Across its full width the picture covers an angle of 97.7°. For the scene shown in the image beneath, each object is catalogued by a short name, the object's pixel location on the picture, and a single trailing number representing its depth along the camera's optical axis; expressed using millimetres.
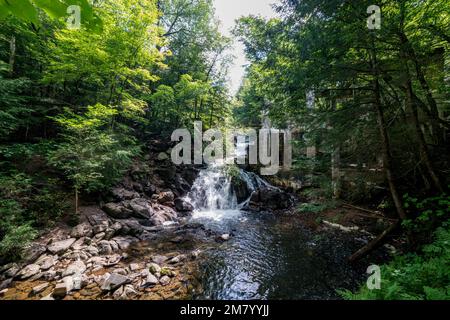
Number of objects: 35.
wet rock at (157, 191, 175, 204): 10359
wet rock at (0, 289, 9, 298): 4202
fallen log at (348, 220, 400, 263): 4504
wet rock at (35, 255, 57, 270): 5065
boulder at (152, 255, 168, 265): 5828
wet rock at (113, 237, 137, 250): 6569
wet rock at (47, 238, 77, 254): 5582
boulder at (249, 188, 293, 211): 11578
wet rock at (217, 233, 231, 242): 7516
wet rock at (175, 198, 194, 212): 10599
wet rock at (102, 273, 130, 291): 4562
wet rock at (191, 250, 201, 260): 6171
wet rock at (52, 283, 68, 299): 4262
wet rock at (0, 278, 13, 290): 4375
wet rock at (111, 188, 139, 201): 8766
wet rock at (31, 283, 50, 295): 4311
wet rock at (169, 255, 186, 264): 5852
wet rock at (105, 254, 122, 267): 5546
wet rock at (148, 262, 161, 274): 5240
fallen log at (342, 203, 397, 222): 4413
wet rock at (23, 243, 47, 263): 5156
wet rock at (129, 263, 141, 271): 5358
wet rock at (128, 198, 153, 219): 8529
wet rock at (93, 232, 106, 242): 6525
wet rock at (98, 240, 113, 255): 6098
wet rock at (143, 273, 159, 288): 4785
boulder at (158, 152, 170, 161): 13016
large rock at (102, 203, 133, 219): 7906
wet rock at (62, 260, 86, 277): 4914
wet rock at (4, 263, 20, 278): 4648
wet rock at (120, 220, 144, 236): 7320
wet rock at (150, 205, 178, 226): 8711
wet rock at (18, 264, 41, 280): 4707
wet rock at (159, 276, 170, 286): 4895
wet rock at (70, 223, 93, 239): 6383
